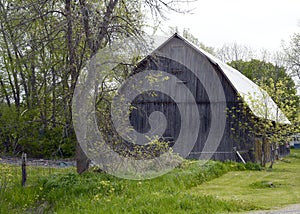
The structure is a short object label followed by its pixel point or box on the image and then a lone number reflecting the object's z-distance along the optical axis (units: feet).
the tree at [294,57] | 118.32
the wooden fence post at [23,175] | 33.02
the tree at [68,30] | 33.32
